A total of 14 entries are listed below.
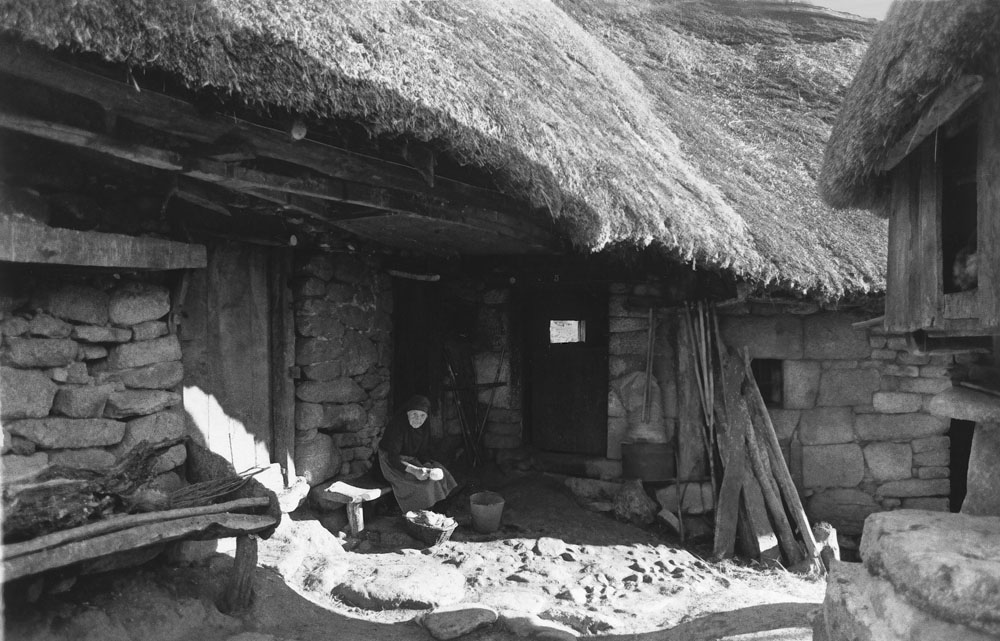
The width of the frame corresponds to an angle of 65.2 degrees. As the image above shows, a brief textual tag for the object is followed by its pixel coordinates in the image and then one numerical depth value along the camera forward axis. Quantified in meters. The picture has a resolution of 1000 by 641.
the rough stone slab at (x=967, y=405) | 3.11
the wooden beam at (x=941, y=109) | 2.88
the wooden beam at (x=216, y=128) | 3.10
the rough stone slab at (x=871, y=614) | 2.46
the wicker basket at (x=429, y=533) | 5.80
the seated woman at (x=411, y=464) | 6.21
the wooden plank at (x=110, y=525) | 2.98
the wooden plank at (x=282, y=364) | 5.65
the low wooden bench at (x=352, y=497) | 5.88
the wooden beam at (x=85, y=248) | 3.39
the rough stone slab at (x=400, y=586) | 4.73
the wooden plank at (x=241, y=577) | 4.03
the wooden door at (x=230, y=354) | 4.89
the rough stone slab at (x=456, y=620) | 4.38
